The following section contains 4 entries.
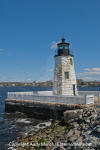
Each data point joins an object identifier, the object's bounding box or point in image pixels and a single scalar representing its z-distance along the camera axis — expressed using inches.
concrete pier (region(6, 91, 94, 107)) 671.6
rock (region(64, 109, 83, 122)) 581.9
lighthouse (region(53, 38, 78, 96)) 836.0
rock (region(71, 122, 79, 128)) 498.3
